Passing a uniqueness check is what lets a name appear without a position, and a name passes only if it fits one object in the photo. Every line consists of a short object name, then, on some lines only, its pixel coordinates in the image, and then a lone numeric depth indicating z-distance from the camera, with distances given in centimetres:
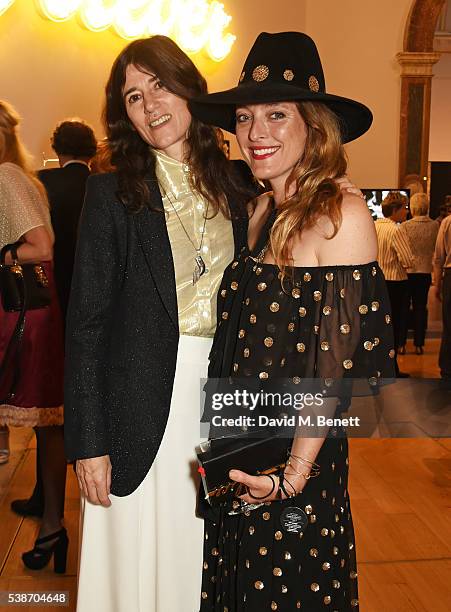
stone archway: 812
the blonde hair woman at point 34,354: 286
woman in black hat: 147
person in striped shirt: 607
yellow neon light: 613
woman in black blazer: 166
